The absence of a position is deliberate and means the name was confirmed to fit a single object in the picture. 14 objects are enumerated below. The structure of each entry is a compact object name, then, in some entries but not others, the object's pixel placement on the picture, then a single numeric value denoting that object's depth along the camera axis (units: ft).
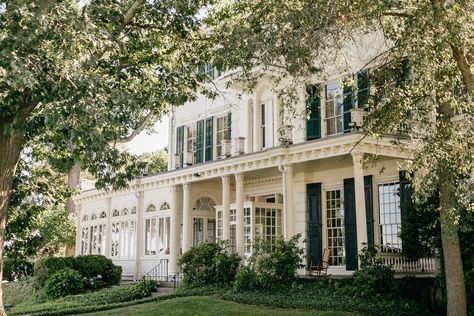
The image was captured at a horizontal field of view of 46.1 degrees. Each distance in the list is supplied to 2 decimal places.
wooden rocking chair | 59.71
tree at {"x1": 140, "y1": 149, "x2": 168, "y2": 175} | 147.84
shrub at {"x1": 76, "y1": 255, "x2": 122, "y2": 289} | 80.02
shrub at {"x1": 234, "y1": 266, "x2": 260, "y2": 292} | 57.11
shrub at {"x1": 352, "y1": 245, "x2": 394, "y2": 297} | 48.29
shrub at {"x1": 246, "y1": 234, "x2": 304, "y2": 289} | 56.75
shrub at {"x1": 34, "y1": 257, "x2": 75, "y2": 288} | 79.13
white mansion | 58.39
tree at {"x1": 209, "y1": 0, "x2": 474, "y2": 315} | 33.80
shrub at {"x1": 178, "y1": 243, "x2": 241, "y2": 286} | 63.77
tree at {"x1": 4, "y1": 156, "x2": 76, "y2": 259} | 52.34
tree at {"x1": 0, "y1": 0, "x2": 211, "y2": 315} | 31.30
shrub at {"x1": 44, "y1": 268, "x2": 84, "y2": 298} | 74.02
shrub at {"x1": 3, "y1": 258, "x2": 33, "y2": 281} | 101.14
